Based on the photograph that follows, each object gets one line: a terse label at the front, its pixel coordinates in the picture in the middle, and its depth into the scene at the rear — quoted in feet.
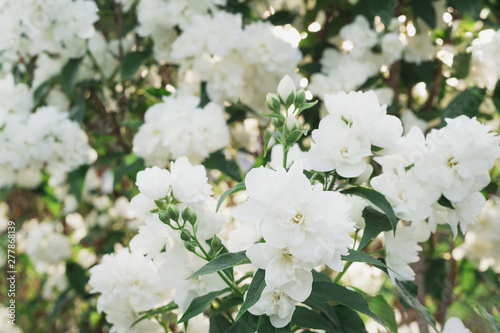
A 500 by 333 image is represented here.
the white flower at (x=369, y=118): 2.60
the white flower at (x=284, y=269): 2.25
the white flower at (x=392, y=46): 4.69
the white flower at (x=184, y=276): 2.86
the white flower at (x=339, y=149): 2.57
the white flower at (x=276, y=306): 2.44
